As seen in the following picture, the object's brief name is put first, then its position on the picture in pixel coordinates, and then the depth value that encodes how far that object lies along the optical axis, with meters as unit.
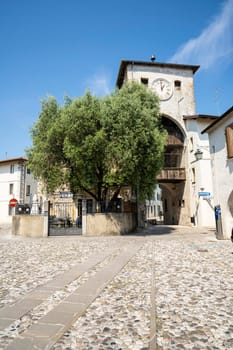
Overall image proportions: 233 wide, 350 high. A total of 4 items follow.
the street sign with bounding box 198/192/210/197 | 20.80
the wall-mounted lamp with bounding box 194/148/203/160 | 13.99
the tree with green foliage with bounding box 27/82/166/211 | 13.74
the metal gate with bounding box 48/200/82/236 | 15.22
